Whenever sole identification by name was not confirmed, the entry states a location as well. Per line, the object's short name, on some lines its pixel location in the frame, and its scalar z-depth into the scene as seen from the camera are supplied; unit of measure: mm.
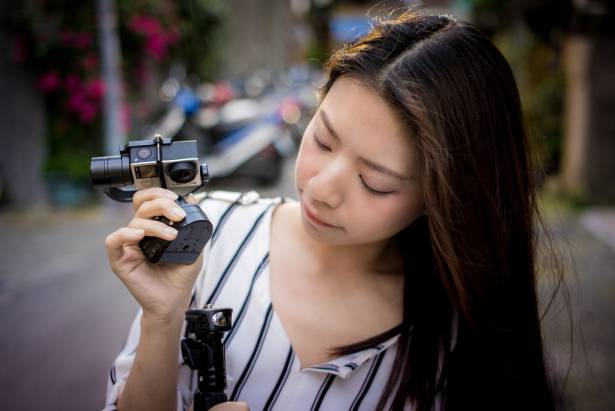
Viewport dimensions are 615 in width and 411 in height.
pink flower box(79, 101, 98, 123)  6469
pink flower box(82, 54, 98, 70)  6301
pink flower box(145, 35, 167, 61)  6930
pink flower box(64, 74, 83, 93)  6328
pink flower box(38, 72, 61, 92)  6238
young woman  1245
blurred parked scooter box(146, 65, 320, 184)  6973
